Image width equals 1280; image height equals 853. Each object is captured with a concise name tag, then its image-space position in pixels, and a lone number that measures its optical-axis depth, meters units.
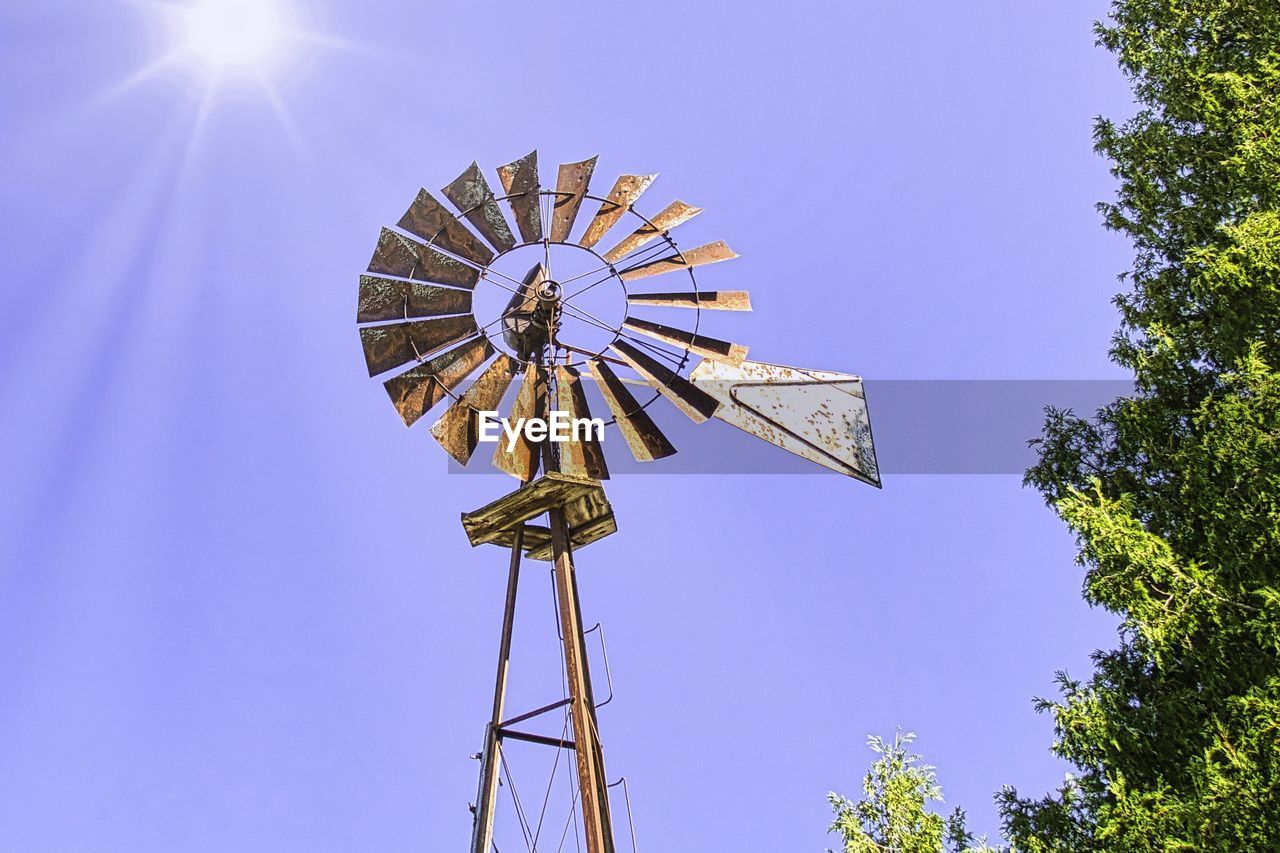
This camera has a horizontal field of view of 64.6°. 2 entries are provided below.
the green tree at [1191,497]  4.61
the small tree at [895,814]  6.84
